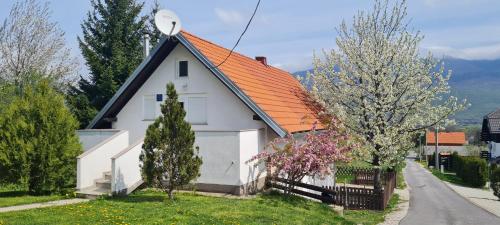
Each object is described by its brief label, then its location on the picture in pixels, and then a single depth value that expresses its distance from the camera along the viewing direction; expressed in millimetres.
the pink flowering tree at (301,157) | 15398
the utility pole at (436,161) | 54297
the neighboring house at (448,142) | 104062
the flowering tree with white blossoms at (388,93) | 21266
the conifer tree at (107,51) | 28219
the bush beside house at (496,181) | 28188
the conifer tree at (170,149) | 12883
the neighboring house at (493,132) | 53438
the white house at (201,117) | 15188
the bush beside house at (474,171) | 37312
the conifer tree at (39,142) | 14000
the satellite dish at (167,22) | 16234
